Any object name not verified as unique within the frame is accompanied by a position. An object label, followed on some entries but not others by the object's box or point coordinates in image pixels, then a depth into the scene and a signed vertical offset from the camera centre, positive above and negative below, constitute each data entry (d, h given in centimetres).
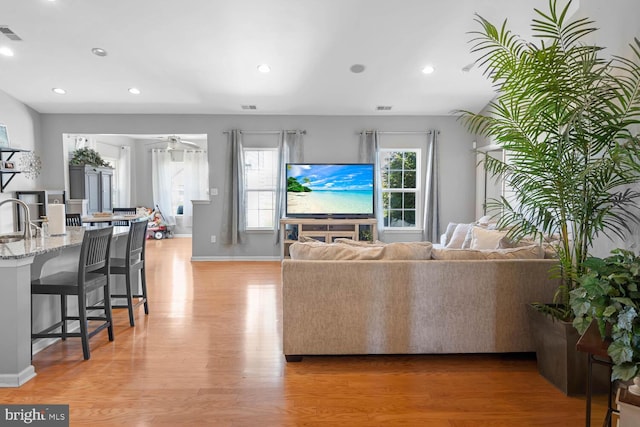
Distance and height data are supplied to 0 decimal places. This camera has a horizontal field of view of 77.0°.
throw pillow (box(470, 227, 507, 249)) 358 -34
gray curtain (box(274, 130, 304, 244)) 662 +72
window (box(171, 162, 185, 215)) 1013 +30
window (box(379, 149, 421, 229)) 686 +21
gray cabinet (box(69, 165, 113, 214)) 673 +22
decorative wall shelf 561 +38
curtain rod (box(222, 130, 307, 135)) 665 +113
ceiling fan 746 +122
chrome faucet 288 -20
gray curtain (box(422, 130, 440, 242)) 664 +11
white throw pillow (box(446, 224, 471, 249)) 455 -41
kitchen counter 230 -66
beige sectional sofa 267 -70
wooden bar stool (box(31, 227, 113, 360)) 263 -57
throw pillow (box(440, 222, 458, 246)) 505 -43
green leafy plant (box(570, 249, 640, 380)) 157 -43
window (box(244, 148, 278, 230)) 686 +20
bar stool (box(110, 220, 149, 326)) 337 -56
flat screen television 645 +18
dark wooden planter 224 -92
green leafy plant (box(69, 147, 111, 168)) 684 +71
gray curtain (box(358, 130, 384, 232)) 659 +71
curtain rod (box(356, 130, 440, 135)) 667 +114
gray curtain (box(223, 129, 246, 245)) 659 +7
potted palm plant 210 +31
